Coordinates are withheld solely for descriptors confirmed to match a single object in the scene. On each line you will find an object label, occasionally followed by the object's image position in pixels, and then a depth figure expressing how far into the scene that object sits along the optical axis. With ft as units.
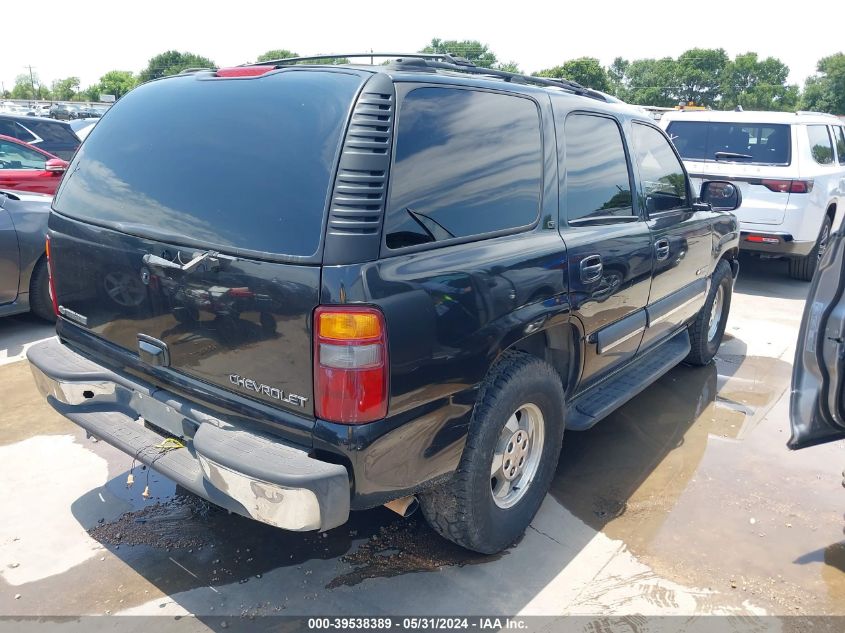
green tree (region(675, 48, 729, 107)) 333.21
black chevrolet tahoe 7.08
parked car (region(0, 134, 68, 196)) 24.22
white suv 24.76
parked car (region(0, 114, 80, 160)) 32.89
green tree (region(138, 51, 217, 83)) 308.46
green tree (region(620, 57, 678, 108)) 317.38
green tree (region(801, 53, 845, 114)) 286.66
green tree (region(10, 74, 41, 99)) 319.08
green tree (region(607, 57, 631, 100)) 361.55
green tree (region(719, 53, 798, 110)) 329.31
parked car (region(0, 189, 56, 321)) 17.21
